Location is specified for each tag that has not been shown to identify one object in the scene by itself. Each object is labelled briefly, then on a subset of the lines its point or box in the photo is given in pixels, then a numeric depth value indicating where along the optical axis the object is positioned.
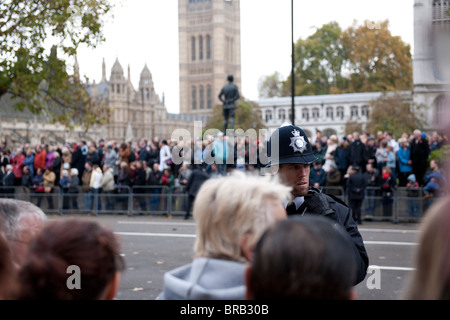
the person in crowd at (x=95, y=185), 20.34
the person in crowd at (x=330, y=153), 18.30
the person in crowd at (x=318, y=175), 17.89
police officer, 3.91
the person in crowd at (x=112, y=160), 21.20
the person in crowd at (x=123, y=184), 20.25
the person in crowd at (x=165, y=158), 20.12
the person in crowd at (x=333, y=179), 17.81
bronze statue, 21.50
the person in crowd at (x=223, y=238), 2.49
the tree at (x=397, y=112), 54.51
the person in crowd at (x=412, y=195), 16.83
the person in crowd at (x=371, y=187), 17.34
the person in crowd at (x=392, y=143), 18.36
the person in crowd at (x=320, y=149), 18.95
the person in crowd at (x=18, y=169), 22.56
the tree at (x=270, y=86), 119.69
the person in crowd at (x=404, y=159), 17.61
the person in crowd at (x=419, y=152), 17.48
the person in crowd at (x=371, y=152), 17.80
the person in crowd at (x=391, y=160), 17.67
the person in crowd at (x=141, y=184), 20.09
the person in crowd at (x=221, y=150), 18.42
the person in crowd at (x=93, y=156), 21.16
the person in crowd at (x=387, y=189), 17.17
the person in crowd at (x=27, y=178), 21.89
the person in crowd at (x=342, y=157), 18.11
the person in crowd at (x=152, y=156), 20.80
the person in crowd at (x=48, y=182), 20.83
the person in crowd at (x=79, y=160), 21.56
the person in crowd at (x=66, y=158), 21.19
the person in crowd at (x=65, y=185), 20.64
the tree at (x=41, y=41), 16.92
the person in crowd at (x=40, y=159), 21.98
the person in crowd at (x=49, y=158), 21.86
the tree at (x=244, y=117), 86.62
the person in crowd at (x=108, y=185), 20.30
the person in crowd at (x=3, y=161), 24.33
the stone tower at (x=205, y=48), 160.75
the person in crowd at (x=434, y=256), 1.77
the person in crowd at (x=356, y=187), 16.75
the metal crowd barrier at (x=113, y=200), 19.84
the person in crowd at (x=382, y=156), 17.70
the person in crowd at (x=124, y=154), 21.02
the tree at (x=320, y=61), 94.44
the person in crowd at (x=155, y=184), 19.97
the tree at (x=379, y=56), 79.06
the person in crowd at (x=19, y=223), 3.50
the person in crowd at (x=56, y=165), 21.72
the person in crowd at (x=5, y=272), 2.44
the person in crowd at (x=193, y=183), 18.59
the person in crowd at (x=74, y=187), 20.52
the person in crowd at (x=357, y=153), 17.81
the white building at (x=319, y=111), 104.69
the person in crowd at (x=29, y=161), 22.13
